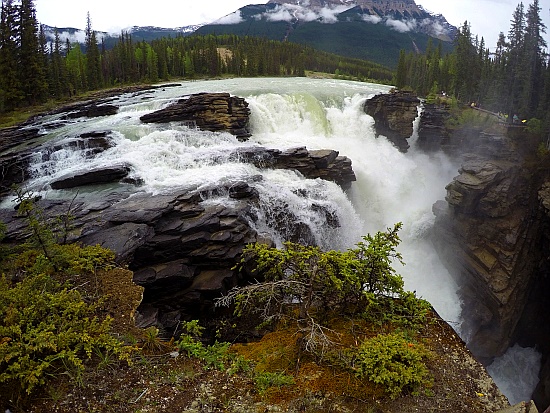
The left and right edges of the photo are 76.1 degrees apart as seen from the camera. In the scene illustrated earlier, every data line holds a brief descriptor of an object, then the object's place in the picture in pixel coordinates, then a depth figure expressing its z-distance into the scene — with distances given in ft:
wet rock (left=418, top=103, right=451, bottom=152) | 119.55
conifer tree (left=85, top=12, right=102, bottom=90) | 222.69
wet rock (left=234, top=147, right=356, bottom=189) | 72.79
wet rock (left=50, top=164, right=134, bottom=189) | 61.11
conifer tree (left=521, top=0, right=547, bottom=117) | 109.91
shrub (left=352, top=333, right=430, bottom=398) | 19.39
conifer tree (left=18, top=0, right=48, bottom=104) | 147.02
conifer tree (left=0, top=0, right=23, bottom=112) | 134.10
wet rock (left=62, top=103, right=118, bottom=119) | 109.70
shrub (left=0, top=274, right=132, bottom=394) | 18.62
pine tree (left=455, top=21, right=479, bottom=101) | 160.97
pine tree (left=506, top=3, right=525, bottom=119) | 118.73
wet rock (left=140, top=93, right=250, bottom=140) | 90.33
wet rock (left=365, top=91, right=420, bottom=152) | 117.29
